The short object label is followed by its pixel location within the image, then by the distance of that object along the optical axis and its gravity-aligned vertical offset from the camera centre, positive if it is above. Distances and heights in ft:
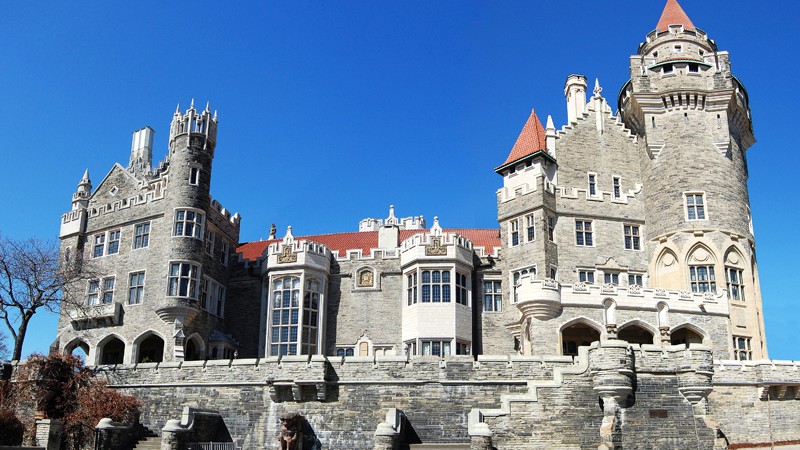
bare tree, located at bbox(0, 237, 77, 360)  118.42 +23.69
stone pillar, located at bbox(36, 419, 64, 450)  88.87 +0.35
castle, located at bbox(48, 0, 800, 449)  96.48 +25.71
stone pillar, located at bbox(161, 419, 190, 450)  85.66 +0.15
